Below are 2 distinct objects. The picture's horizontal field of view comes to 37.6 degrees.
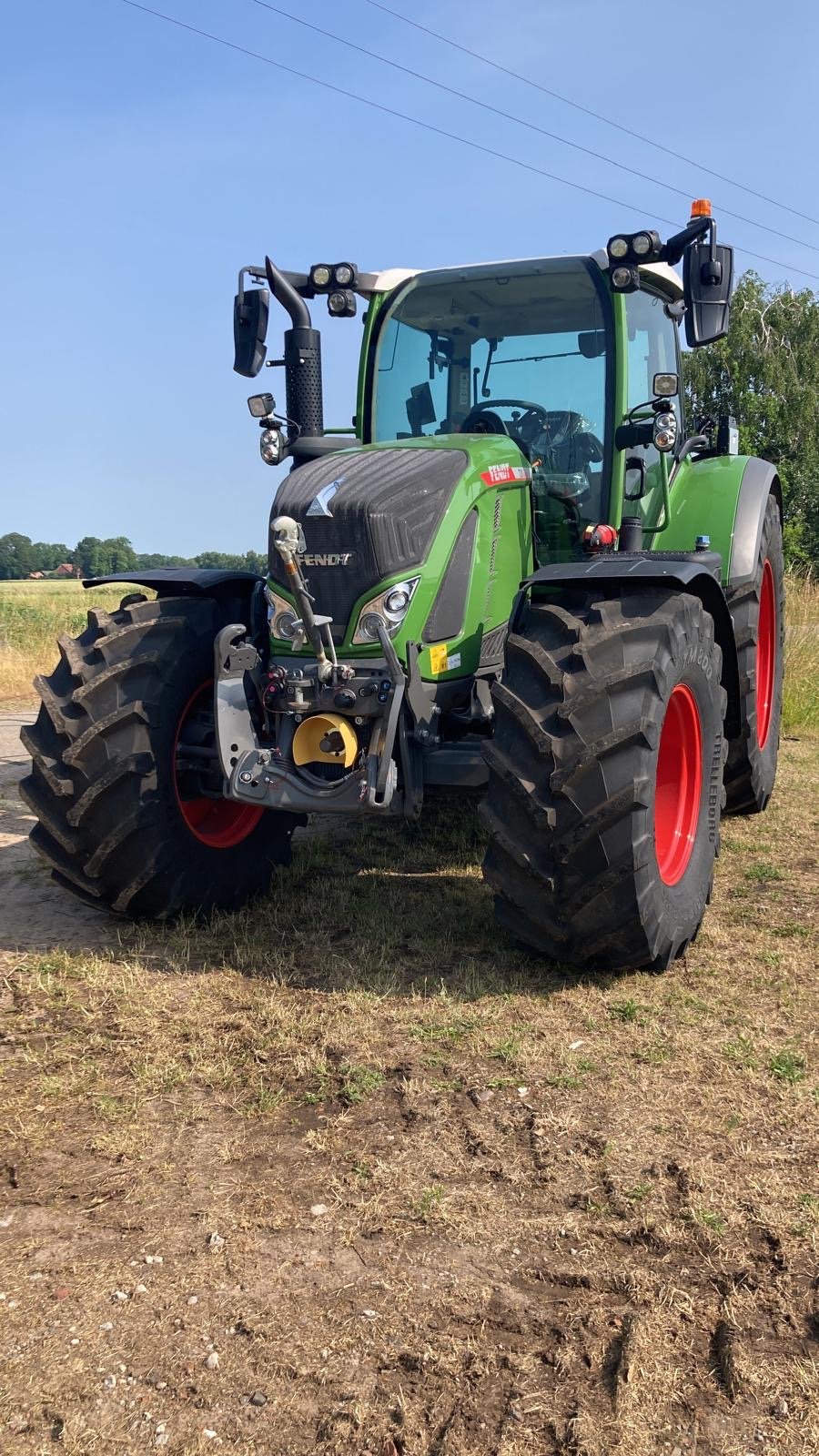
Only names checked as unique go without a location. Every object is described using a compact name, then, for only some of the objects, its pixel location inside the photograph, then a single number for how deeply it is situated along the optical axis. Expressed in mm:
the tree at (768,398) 26812
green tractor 3740
